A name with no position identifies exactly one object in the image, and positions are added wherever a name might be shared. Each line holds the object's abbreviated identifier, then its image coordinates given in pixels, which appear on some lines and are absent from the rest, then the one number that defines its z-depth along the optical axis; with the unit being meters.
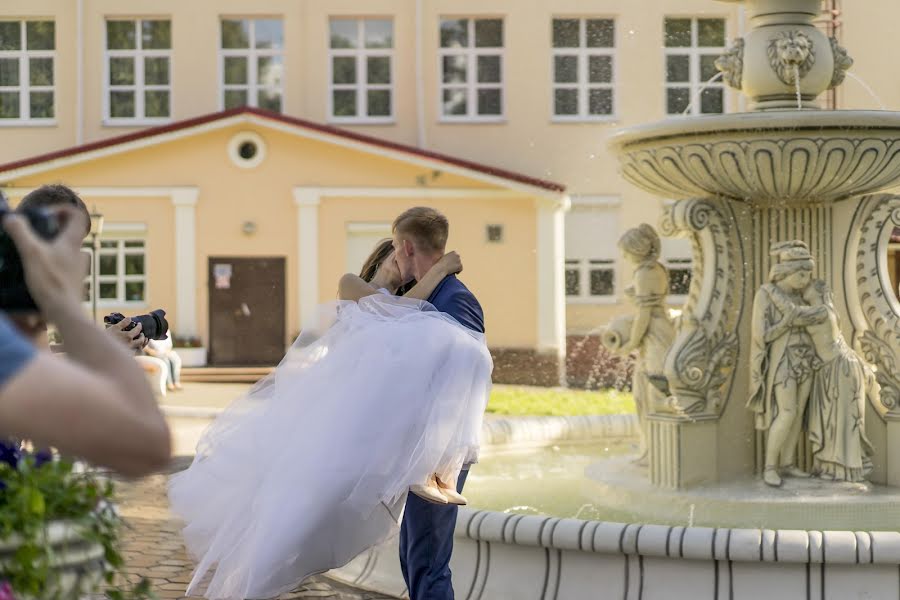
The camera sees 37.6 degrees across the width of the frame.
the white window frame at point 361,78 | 29.52
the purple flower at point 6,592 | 1.91
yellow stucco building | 27.81
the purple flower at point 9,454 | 2.24
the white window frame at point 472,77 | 29.44
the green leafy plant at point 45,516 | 2.00
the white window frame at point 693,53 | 29.22
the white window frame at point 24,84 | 29.62
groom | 5.04
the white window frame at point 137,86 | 29.47
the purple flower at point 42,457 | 2.19
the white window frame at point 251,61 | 29.55
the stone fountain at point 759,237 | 7.28
